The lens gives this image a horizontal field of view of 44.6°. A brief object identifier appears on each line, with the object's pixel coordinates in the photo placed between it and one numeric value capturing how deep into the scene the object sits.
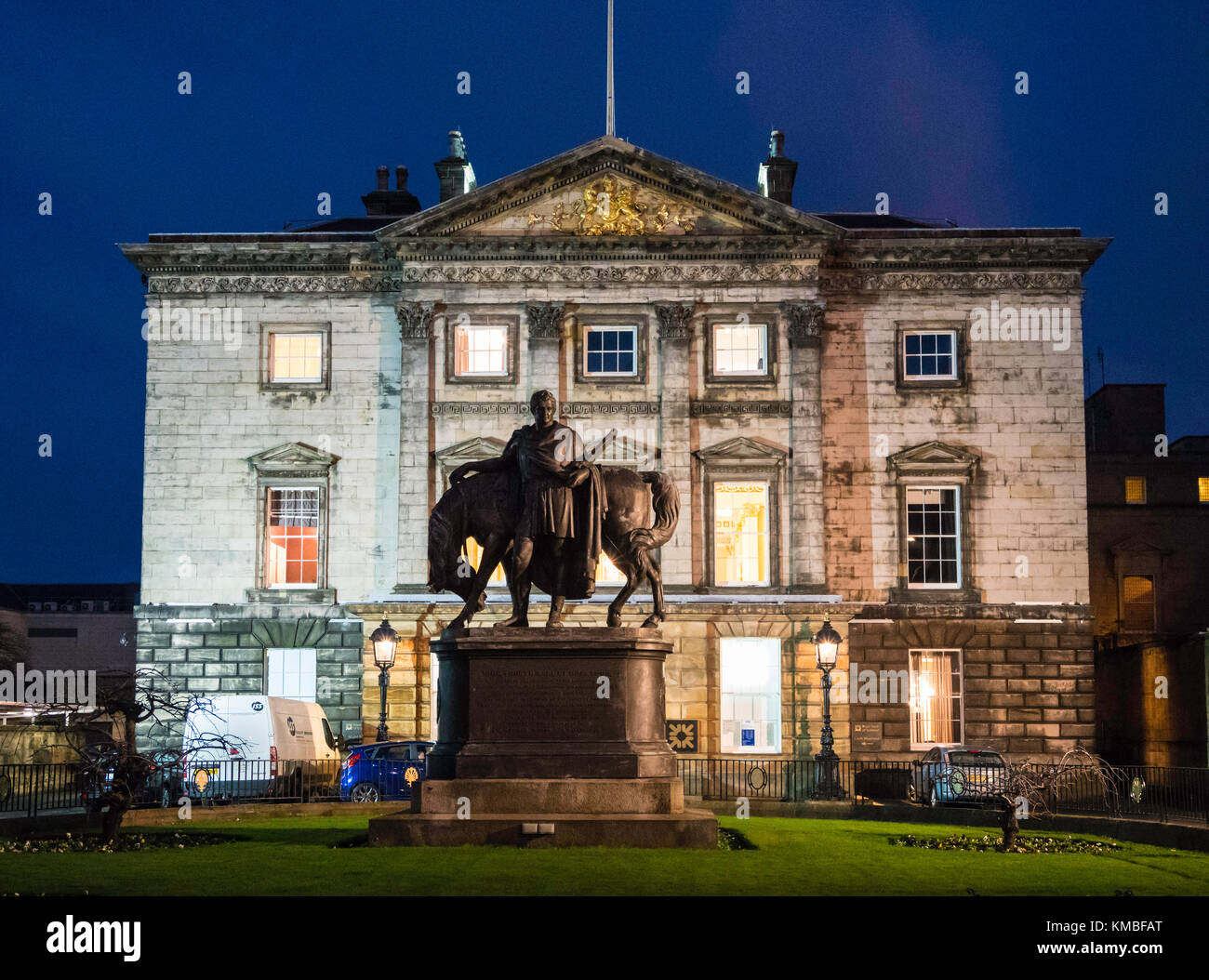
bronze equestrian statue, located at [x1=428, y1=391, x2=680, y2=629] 18.45
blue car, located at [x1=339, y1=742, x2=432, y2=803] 31.48
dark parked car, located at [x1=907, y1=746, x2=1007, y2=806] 28.64
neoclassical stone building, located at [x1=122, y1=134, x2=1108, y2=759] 41.19
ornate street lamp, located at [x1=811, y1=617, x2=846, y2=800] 33.69
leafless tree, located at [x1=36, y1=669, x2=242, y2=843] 19.31
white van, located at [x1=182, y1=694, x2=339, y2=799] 30.22
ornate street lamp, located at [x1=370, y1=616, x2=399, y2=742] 35.41
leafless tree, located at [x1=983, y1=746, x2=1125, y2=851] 19.47
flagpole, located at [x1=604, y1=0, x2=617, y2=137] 40.25
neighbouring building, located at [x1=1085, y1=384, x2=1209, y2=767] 47.74
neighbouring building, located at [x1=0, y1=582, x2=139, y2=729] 94.50
